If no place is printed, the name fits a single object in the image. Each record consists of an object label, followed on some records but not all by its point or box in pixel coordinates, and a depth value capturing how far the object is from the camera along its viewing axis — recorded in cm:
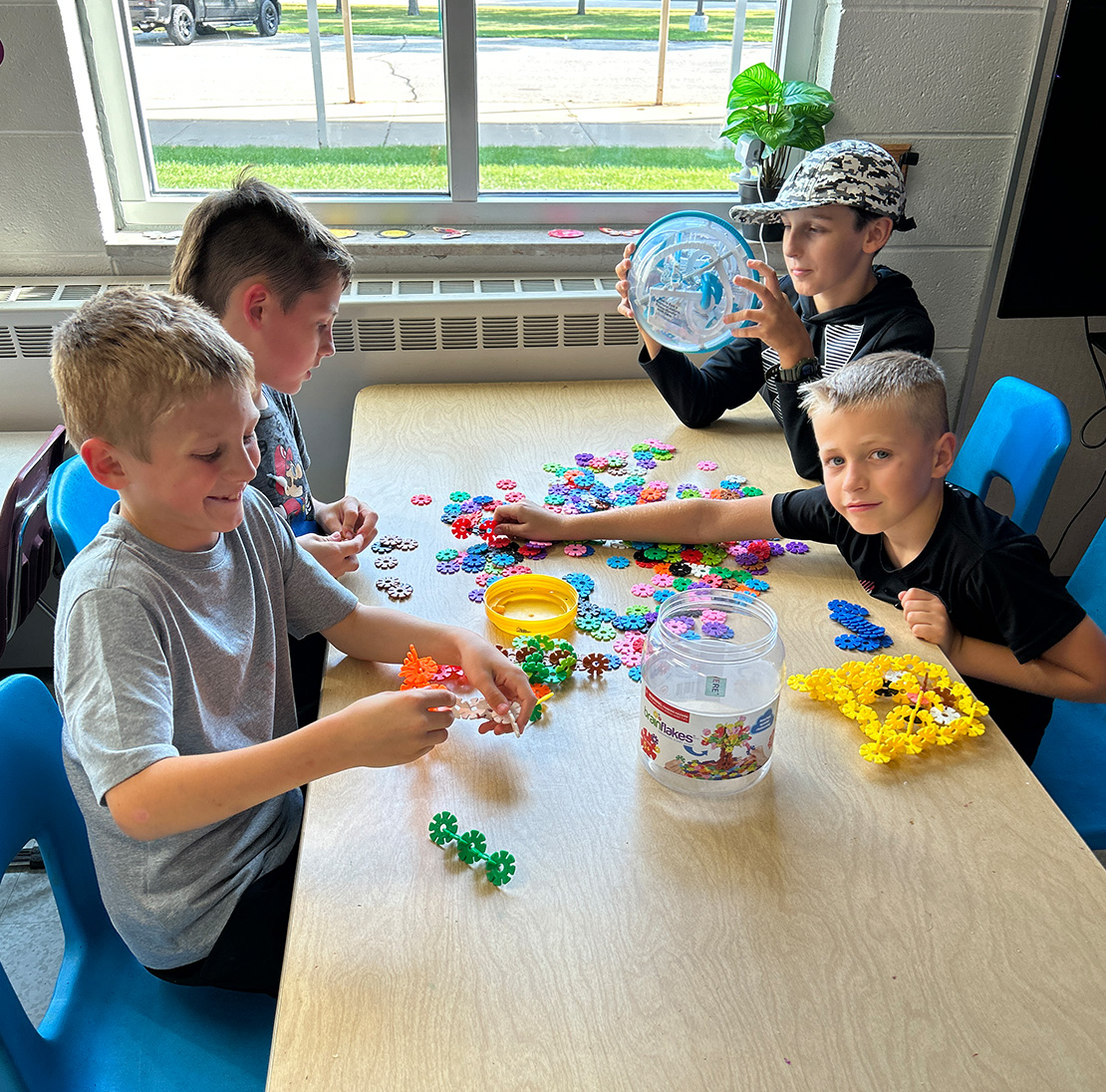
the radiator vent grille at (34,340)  222
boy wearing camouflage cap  182
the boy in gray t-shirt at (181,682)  91
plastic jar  97
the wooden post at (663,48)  256
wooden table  75
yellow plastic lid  131
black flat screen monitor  208
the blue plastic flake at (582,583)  139
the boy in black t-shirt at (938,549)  128
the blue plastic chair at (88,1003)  99
